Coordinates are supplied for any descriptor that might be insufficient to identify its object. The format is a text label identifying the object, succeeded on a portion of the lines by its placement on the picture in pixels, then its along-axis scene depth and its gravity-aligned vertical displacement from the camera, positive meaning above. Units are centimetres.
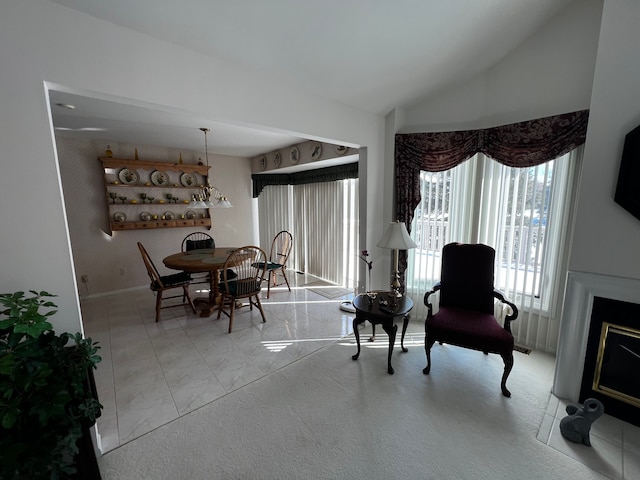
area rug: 444 -141
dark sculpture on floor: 165 -134
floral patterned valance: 228 +59
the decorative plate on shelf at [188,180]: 494 +54
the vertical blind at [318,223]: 465 -30
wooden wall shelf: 430 +25
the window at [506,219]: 251 -13
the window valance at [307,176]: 423 +58
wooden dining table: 324 -66
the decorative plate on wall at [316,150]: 406 +87
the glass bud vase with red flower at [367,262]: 325 -66
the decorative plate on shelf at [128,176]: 436 +54
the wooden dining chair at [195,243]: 452 -57
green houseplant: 99 -74
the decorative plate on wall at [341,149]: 369 +80
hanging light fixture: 366 +11
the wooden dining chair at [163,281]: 336 -93
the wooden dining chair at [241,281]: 322 -89
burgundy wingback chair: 210 -95
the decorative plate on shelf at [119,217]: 434 -11
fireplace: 182 -99
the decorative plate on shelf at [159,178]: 465 +54
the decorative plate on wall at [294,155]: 446 +89
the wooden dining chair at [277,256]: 436 -91
